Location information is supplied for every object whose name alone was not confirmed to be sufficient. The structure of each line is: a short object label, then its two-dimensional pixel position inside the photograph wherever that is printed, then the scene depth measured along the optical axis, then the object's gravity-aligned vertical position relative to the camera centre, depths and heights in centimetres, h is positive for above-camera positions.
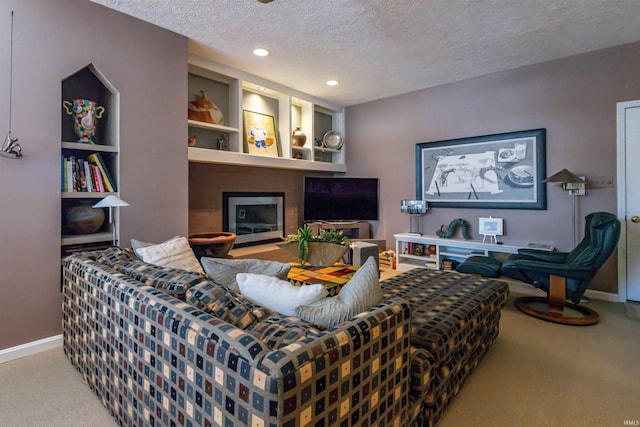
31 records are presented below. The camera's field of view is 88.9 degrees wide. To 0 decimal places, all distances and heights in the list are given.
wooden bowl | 330 -34
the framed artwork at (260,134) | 435 +108
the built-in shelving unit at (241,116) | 376 +135
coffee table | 219 -47
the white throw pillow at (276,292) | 131 -33
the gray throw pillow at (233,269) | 164 -29
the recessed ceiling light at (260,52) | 340 +171
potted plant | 269 -29
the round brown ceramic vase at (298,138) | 490 +114
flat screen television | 517 +22
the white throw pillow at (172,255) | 219 -29
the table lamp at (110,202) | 240 +8
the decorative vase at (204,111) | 370 +118
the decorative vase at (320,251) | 270 -32
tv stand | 506 -22
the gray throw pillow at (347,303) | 123 -36
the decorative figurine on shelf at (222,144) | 400 +86
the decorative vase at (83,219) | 256 -5
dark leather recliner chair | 278 -51
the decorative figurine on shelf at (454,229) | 437 -22
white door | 332 +19
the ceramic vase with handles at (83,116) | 259 +77
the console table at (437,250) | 402 -48
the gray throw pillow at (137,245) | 229 -23
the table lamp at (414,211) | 473 +3
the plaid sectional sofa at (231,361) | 89 -49
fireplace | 439 -5
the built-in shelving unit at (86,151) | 254 +51
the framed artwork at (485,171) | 390 +55
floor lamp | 340 +32
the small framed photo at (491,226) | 409 -16
